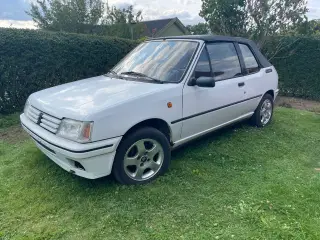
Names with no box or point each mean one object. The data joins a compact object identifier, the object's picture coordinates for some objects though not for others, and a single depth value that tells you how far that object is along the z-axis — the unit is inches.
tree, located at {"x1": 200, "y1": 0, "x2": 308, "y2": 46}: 344.8
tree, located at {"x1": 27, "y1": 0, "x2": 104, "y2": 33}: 666.8
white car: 112.1
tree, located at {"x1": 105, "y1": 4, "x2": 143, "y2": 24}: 695.4
